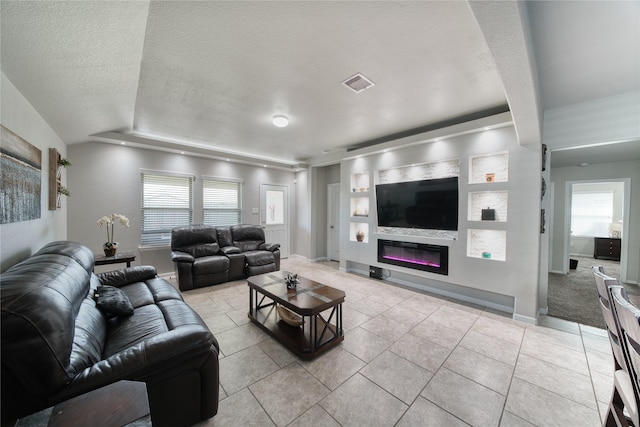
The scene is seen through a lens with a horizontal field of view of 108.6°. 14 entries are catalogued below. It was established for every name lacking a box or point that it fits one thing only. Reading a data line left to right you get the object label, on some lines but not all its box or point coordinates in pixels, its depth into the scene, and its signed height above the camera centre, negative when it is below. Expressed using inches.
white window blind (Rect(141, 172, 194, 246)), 182.1 +2.8
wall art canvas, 64.6 +8.9
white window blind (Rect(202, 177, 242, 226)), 212.5 +7.2
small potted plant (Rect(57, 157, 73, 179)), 117.4 +22.0
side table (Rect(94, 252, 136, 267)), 134.3 -31.0
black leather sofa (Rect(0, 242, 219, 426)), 39.3 -32.0
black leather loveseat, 160.2 -36.4
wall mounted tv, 147.2 +5.4
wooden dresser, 255.4 -37.6
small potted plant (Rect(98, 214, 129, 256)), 140.9 -10.8
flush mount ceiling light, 133.3 +52.2
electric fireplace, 150.3 -31.4
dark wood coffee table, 88.1 -50.6
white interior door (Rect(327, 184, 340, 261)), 255.9 -12.9
